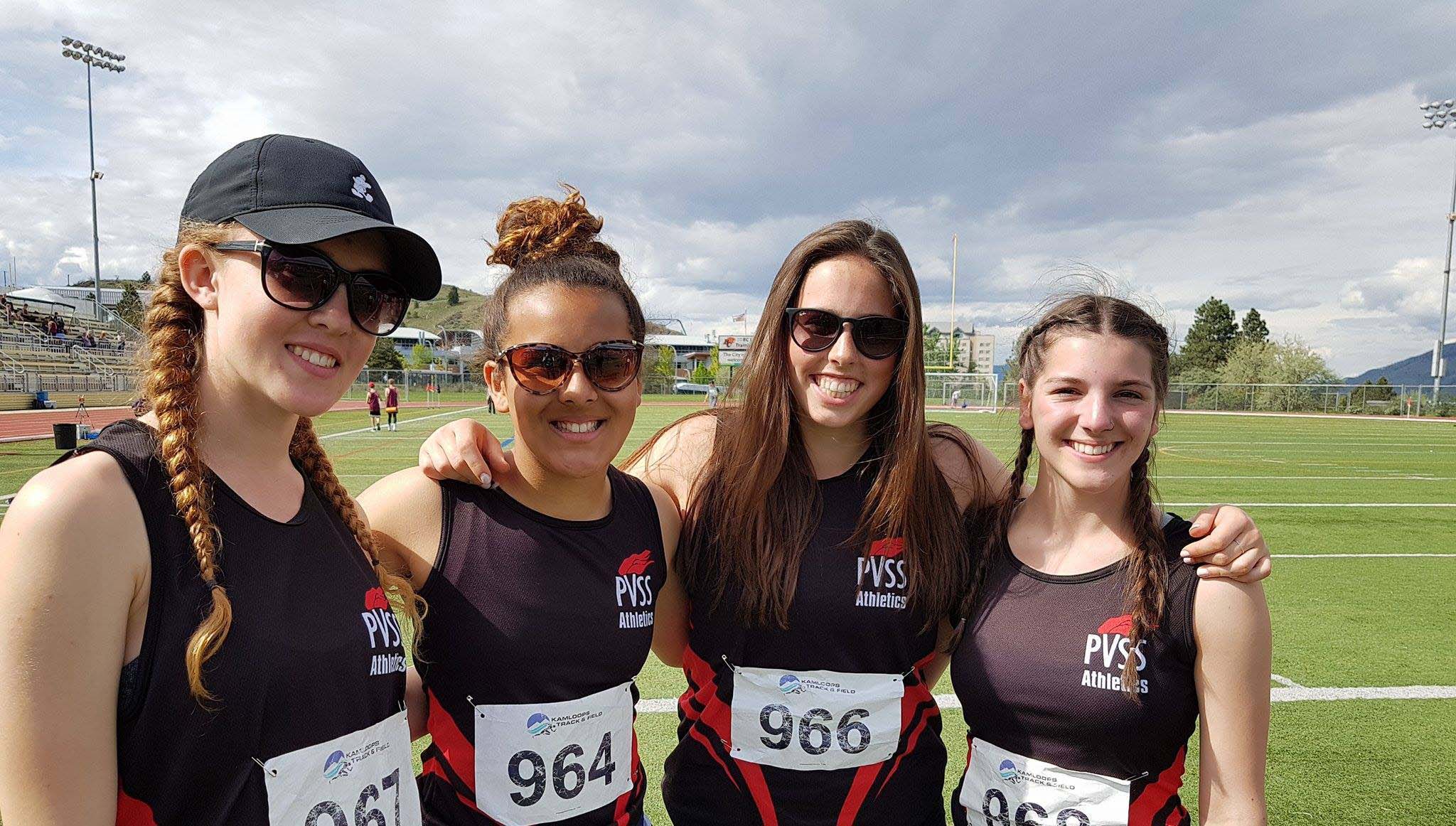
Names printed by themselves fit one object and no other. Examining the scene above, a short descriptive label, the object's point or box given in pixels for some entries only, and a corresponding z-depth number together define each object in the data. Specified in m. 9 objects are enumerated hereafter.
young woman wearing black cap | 1.21
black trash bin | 14.36
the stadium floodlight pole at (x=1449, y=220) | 37.94
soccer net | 44.97
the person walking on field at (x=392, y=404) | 24.47
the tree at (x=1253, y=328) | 75.06
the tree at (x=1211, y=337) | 74.75
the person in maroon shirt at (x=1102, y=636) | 1.90
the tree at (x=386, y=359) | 83.06
